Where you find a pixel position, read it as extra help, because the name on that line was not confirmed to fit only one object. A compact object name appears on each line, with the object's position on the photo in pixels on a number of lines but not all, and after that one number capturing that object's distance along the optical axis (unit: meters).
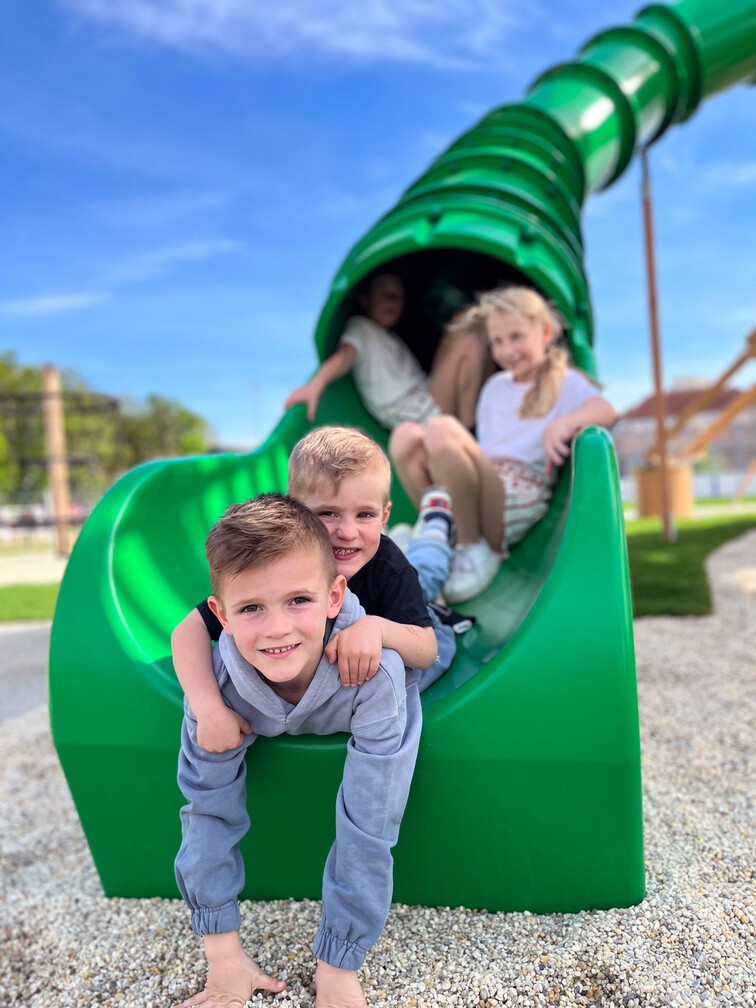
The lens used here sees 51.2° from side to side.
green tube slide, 1.22
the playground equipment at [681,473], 8.90
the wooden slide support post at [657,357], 6.00
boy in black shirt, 1.16
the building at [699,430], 33.09
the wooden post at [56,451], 10.16
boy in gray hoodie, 1.07
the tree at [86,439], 24.91
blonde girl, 2.15
